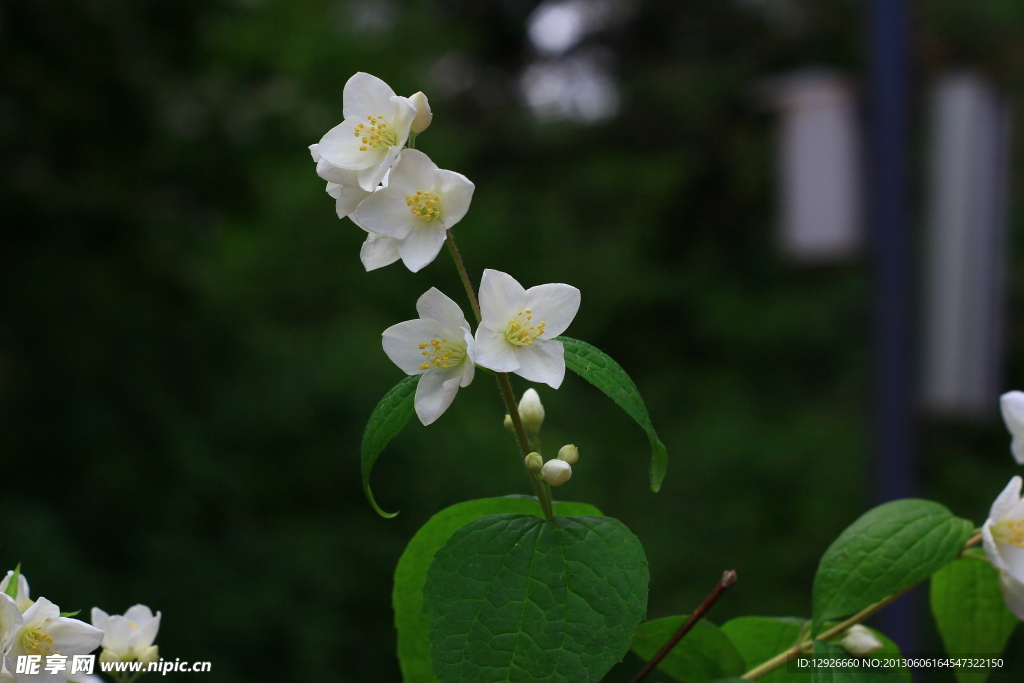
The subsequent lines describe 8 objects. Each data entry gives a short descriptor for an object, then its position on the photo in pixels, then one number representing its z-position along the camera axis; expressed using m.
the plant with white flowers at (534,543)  0.78
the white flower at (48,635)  0.78
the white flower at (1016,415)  0.84
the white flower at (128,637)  0.83
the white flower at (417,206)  0.79
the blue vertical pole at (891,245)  2.85
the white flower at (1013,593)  0.81
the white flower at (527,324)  0.79
